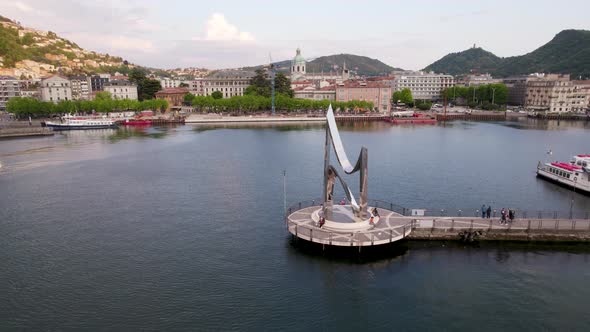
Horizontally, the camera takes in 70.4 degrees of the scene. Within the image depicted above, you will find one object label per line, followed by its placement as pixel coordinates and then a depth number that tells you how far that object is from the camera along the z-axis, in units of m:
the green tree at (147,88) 165.38
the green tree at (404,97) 176.12
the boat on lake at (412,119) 137.62
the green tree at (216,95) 166.75
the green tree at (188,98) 162.12
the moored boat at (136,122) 128.38
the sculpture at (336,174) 30.42
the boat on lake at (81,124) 115.19
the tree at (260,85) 161.00
